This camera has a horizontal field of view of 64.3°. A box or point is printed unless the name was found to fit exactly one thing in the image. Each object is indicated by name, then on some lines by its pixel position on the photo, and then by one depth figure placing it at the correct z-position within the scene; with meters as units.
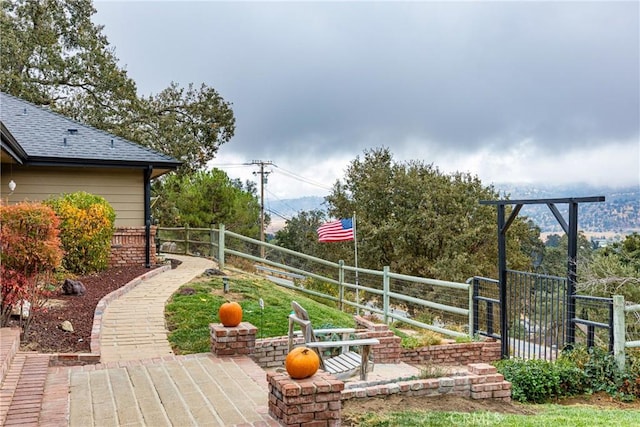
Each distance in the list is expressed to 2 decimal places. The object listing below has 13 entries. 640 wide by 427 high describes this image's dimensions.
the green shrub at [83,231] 10.36
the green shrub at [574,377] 6.00
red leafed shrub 5.82
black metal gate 7.05
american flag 13.02
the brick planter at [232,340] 5.92
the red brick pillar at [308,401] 3.73
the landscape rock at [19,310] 6.58
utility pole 37.53
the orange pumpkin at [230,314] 6.00
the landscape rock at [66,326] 6.80
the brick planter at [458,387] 4.77
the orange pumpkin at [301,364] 3.86
